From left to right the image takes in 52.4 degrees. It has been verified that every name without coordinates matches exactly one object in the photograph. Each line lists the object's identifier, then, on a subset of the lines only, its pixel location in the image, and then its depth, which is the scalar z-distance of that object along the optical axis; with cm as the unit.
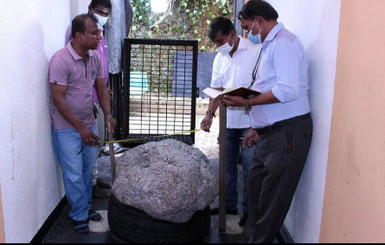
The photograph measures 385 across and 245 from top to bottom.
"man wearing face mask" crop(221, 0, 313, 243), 224
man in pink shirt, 276
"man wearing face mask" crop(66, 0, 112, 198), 365
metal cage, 497
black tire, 258
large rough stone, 245
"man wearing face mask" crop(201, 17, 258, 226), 301
